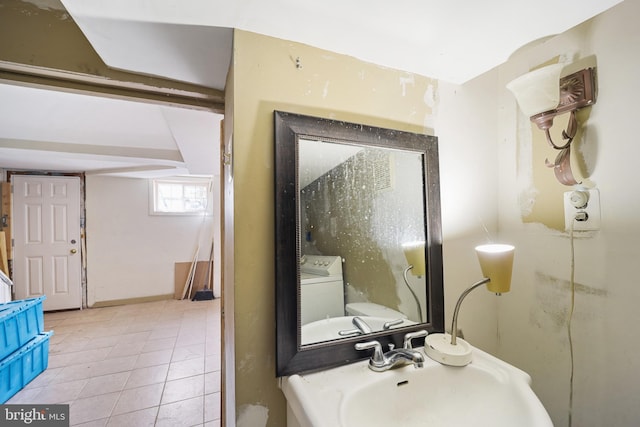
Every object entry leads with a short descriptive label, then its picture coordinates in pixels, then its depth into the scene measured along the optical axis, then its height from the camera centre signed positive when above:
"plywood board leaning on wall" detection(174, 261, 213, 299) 4.37 -0.97
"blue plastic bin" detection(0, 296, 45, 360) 1.90 -0.79
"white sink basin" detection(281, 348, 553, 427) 0.72 -0.54
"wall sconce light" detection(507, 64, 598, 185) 0.91 +0.40
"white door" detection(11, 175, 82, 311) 3.63 -0.24
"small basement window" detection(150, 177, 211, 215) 4.35 +0.40
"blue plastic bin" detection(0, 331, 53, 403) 1.89 -1.13
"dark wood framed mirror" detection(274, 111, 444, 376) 0.85 -0.09
